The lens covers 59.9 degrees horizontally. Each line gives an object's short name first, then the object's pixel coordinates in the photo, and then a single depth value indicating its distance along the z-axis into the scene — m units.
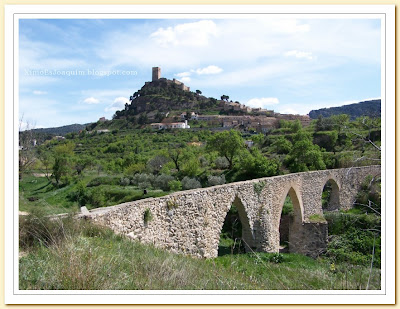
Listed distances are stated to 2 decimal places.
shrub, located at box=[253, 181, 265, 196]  11.63
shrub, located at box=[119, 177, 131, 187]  32.48
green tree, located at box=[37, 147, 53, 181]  33.88
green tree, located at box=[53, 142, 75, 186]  34.31
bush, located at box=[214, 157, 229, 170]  33.68
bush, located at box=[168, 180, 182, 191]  27.91
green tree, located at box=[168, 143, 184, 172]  35.72
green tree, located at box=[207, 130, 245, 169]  33.12
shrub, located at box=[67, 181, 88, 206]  28.39
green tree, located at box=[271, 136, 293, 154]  35.00
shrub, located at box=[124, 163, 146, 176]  35.06
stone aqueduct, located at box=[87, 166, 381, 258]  6.47
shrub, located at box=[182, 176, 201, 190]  27.97
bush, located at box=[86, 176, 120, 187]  33.90
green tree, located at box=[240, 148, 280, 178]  27.34
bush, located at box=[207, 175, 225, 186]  27.74
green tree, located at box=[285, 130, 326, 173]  27.23
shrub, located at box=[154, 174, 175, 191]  29.42
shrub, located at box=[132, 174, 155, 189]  29.90
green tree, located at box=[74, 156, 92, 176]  37.59
